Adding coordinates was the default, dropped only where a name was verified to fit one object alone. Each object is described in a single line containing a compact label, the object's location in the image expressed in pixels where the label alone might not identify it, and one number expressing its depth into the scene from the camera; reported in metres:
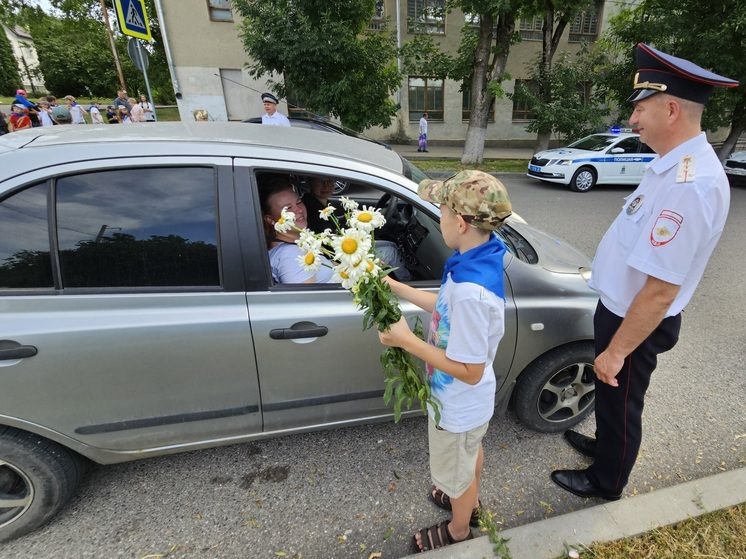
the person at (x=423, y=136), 16.00
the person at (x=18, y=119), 11.45
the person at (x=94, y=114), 15.58
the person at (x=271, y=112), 7.43
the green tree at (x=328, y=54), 8.54
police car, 9.62
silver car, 1.59
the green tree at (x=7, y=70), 40.28
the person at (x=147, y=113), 15.08
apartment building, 16.30
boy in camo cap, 1.26
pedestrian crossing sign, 6.21
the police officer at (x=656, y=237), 1.40
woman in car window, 1.94
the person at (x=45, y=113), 12.71
